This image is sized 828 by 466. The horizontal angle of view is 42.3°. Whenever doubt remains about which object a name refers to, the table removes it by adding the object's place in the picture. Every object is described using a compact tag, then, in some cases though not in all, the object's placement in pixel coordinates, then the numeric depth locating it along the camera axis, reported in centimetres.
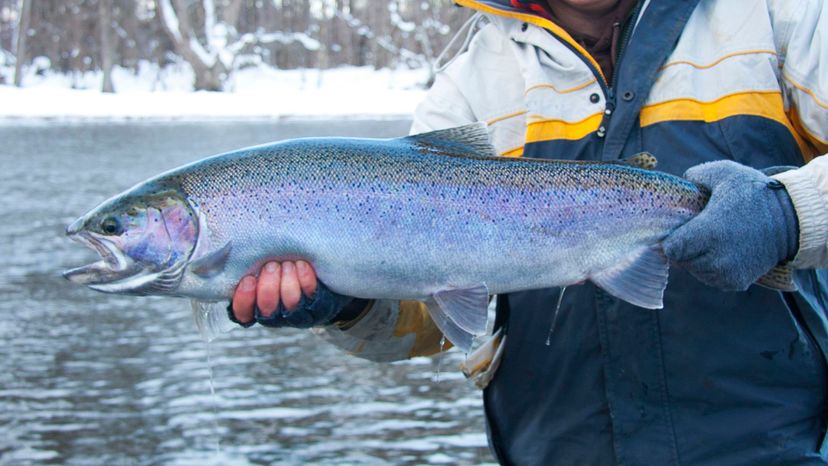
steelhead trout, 254
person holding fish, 240
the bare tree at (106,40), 4000
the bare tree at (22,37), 4078
